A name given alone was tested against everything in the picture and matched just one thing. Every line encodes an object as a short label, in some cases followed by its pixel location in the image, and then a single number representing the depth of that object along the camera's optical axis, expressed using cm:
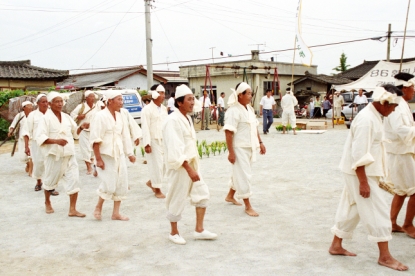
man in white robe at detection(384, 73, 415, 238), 471
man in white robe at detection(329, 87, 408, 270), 389
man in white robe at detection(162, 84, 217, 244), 468
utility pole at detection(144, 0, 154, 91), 2019
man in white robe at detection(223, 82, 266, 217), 597
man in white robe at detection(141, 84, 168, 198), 727
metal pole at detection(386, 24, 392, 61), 2388
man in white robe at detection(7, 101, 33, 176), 903
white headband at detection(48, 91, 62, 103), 618
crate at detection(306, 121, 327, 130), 1942
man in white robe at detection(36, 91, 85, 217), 611
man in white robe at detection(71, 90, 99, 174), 897
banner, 1739
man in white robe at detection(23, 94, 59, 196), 744
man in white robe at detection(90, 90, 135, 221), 575
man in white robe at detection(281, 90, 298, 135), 1662
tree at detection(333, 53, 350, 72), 4550
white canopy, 1691
